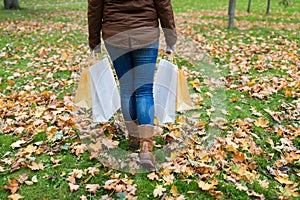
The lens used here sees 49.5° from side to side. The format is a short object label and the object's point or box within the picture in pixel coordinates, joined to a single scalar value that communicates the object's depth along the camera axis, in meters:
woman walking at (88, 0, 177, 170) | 2.54
